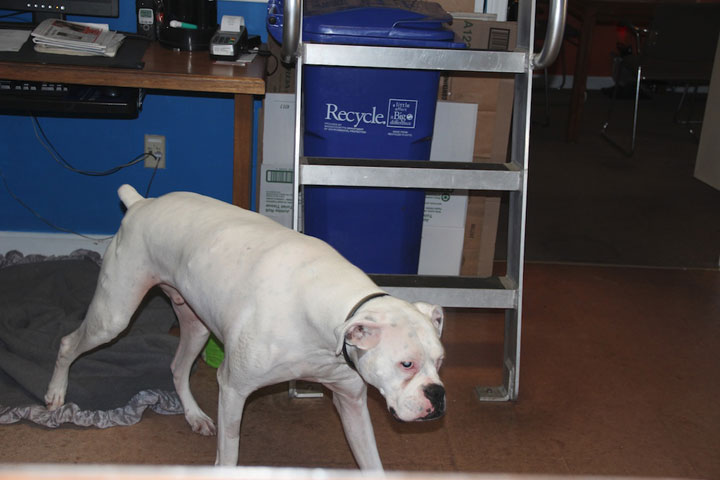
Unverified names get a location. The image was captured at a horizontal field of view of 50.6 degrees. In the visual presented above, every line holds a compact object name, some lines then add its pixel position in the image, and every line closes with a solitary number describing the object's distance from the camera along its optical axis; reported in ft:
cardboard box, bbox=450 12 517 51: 9.90
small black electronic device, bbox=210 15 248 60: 8.32
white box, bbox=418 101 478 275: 9.89
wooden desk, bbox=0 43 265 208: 7.49
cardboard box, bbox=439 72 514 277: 10.04
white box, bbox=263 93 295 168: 9.78
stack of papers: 8.00
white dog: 4.79
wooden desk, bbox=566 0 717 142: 17.69
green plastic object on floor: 8.36
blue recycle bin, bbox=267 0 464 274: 7.93
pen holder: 8.75
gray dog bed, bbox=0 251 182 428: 7.43
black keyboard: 7.66
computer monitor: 8.84
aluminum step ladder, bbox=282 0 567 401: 7.40
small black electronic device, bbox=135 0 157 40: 9.21
